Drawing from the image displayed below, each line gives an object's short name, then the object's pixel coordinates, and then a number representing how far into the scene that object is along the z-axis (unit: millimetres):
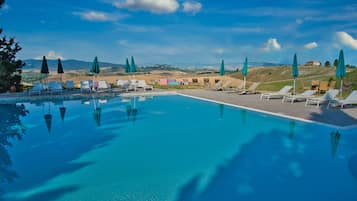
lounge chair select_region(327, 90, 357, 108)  8172
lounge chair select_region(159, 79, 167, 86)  19719
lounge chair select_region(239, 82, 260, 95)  13227
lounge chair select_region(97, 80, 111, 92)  15166
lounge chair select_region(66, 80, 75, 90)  15055
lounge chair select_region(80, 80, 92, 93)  14633
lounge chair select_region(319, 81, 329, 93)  12086
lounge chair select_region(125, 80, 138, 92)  16203
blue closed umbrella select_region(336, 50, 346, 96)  9428
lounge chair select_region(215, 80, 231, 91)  15884
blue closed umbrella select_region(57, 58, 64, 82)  14144
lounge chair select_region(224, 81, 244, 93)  14405
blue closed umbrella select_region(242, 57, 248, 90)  13378
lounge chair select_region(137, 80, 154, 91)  16188
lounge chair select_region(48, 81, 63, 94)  13859
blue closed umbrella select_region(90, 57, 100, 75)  13669
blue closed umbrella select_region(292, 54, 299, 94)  10648
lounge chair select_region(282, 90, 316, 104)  9641
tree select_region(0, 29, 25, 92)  13370
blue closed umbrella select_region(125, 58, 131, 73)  15484
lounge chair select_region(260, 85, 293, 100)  10875
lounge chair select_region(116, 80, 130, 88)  16619
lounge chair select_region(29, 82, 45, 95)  13352
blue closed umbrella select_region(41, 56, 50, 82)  12938
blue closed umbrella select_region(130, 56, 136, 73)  14961
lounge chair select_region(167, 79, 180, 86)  19689
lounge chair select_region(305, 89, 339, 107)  8828
